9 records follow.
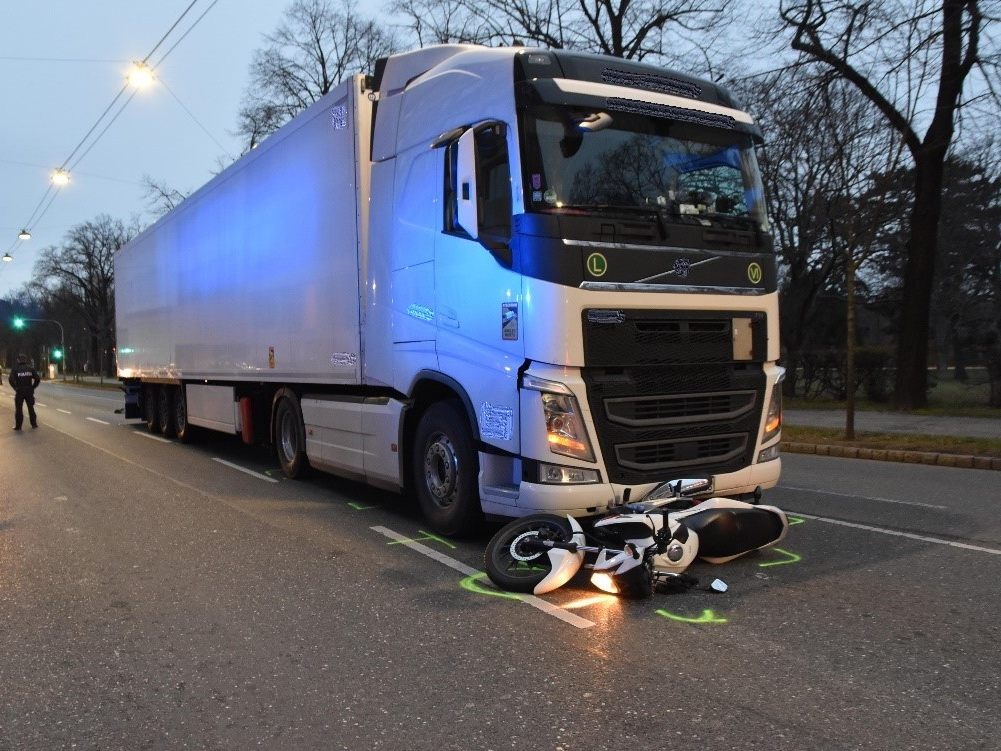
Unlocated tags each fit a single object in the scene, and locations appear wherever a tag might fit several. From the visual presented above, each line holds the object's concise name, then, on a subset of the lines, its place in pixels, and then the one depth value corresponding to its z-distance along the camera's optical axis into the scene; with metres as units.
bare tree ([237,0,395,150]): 32.59
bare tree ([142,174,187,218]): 45.19
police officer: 17.81
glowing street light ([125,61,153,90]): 14.70
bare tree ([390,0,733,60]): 20.64
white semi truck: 5.07
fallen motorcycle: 4.50
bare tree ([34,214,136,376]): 80.69
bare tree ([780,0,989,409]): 12.46
